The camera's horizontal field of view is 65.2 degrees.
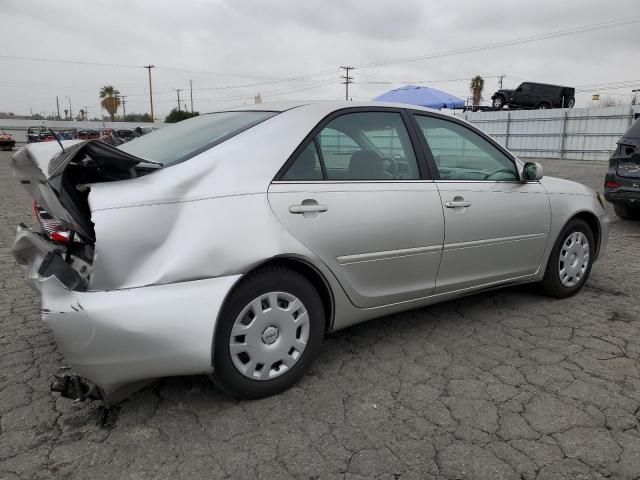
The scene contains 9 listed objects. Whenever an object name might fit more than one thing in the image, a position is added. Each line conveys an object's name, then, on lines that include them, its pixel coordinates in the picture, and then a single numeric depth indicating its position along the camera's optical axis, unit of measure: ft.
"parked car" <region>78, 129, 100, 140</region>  89.74
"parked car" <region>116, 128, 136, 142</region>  92.35
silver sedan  6.95
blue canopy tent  63.31
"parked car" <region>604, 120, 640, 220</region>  21.71
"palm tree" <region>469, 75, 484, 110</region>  176.96
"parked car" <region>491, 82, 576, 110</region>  92.79
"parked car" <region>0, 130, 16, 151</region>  107.86
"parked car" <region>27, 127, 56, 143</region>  96.86
